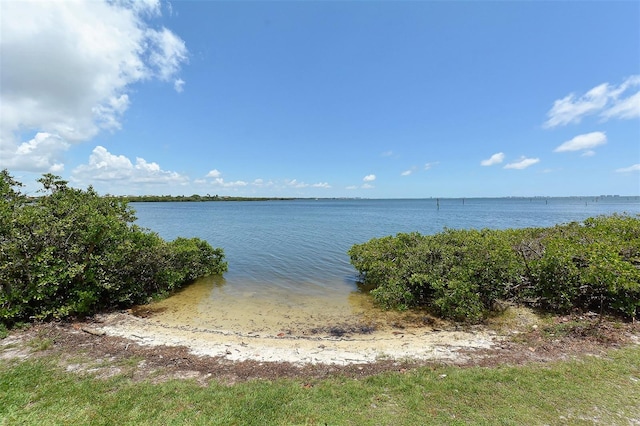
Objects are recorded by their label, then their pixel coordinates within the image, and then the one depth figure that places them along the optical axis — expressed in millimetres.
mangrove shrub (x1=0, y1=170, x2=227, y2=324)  7008
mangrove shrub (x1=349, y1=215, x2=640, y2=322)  7395
